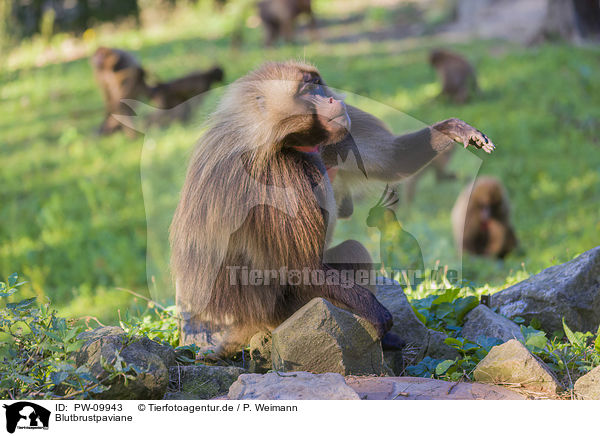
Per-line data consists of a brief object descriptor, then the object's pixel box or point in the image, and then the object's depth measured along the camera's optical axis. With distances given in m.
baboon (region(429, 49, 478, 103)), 11.80
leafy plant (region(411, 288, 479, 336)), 3.96
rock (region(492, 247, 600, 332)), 3.81
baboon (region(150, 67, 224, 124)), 11.24
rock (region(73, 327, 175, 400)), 2.97
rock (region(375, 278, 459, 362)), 3.59
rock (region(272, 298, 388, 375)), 3.17
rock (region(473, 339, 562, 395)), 3.02
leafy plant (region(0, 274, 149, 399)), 2.91
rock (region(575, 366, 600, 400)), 2.97
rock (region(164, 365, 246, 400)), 3.26
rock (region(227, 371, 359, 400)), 2.78
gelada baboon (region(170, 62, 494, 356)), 3.32
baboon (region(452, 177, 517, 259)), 8.41
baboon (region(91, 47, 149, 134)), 11.20
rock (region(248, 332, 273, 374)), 3.54
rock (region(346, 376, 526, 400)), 2.90
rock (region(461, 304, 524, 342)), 3.63
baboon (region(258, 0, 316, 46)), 14.69
